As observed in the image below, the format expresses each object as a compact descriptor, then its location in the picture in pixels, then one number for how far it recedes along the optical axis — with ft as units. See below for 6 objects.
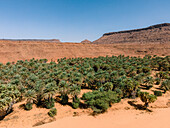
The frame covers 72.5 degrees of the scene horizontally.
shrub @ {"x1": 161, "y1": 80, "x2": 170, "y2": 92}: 110.32
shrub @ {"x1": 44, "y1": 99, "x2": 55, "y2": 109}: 82.17
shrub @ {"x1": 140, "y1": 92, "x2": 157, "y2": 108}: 78.69
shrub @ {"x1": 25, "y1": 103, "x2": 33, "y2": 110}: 79.88
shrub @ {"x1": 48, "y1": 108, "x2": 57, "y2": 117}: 74.16
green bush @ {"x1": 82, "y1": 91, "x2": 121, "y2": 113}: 75.95
